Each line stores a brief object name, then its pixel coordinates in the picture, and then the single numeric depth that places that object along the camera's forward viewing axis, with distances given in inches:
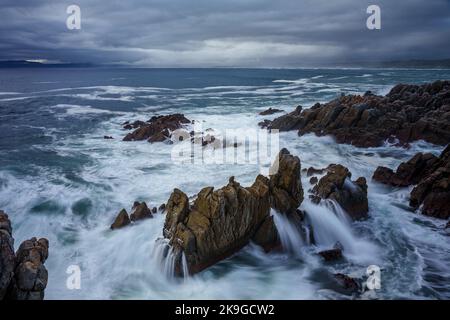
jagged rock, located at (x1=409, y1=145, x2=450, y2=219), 634.8
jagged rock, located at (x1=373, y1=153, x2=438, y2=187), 765.9
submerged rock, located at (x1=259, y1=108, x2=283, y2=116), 1695.4
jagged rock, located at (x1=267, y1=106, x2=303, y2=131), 1338.6
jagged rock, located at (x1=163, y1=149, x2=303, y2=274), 484.7
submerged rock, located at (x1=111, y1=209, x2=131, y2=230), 621.6
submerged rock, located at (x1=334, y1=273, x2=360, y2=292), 445.7
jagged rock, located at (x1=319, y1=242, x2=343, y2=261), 520.7
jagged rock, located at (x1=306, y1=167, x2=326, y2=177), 815.7
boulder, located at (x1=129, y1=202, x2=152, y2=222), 632.4
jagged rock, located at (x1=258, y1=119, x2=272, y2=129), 1432.1
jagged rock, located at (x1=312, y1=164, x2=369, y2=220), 631.8
